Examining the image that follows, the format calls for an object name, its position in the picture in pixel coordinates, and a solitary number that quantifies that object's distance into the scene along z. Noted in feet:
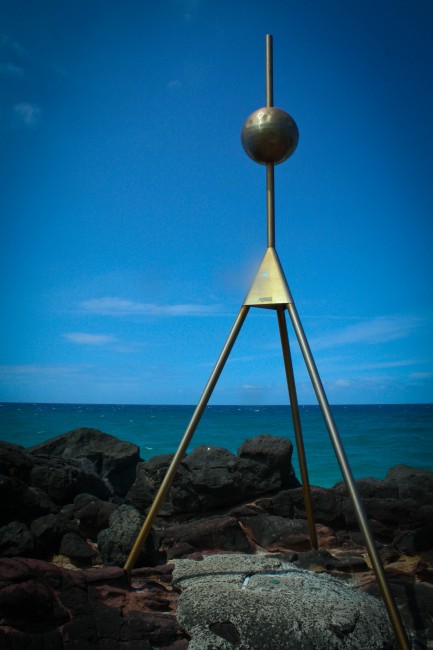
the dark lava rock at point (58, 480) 27.43
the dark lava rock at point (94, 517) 23.36
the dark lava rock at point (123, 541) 18.93
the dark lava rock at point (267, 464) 28.68
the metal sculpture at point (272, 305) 16.16
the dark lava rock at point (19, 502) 21.42
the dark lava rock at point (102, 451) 48.88
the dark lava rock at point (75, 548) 20.16
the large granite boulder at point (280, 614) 13.34
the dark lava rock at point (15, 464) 24.12
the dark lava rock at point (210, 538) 22.24
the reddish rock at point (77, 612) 13.11
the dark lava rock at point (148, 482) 29.84
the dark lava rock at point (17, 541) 18.51
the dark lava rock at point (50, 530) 20.68
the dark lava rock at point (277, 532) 22.20
